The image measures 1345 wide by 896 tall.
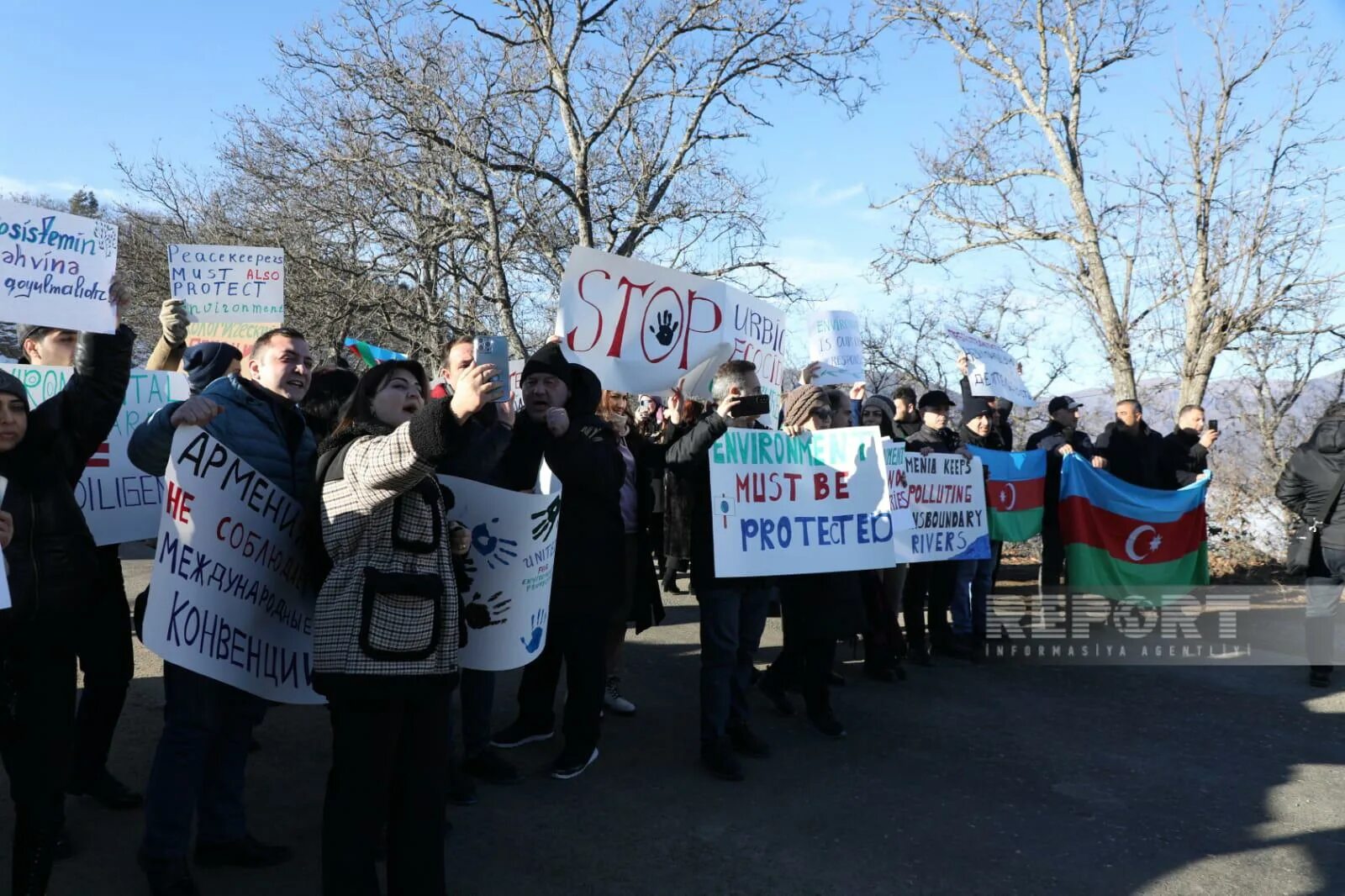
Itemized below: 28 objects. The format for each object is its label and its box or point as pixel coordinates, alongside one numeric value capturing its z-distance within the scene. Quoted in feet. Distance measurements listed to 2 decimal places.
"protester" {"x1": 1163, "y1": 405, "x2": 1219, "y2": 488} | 32.35
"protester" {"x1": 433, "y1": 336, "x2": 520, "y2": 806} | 15.55
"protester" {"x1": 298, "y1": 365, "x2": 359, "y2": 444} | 15.26
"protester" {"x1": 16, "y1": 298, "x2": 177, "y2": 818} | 13.89
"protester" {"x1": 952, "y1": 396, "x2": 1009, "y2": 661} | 26.45
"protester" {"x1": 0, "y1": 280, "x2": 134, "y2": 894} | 10.54
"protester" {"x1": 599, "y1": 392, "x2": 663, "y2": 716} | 19.57
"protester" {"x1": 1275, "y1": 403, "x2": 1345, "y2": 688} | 24.31
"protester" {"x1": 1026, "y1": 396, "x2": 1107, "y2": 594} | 31.60
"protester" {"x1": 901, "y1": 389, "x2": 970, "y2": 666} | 25.81
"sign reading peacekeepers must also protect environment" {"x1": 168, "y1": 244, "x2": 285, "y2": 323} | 27.07
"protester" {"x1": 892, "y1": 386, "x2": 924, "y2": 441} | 29.86
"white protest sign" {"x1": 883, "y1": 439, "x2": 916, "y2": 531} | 20.79
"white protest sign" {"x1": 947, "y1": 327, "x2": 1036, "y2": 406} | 30.83
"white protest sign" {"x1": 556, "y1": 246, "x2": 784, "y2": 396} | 20.03
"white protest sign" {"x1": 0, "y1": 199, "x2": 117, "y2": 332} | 13.20
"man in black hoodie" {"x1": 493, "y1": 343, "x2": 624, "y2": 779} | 15.62
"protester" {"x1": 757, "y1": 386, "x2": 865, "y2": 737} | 18.88
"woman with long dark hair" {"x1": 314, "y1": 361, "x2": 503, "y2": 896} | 10.02
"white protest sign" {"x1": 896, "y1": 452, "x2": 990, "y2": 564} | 24.49
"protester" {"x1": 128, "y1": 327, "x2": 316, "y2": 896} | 11.46
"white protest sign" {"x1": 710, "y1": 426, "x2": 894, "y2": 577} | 17.78
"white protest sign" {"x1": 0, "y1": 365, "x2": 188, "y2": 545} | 16.94
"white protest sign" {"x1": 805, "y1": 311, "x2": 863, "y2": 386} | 31.94
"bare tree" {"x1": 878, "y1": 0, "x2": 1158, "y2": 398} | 55.21
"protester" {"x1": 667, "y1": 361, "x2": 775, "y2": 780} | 17.04
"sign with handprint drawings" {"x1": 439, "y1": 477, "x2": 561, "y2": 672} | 13.07
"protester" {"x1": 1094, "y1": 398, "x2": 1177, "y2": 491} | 31.91
